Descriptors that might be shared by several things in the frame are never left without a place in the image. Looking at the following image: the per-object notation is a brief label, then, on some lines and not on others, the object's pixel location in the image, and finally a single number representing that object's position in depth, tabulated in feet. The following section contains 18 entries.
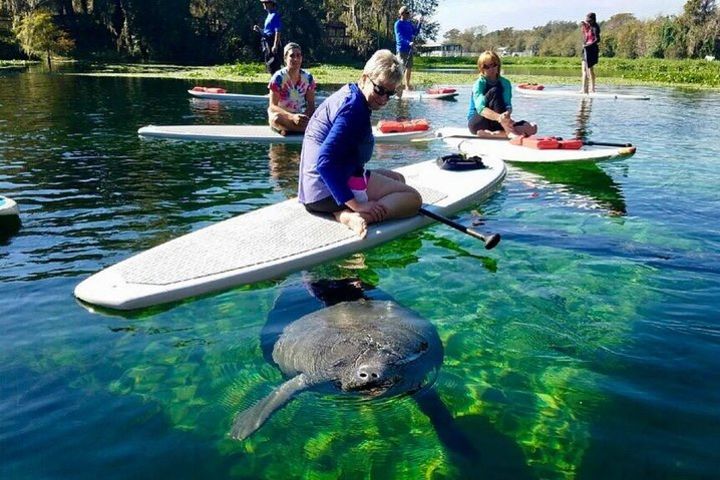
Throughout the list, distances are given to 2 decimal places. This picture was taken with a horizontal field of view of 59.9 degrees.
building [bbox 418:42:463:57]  263.70
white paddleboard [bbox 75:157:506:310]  15.11
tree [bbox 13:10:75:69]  128.10
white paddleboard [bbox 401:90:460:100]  67.36
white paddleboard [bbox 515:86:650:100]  65.98
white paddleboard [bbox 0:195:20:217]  20.48
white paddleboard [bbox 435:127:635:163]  29.40
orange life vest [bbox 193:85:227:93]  65.57
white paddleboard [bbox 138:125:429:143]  38.58
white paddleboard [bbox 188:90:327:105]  63.52
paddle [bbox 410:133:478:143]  39.84
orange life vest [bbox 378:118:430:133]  39.75
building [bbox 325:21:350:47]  184.03
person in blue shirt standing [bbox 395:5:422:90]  60.53
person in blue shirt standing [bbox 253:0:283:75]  53.06
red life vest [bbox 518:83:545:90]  73.93
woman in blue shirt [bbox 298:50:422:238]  16.38
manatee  11.30
